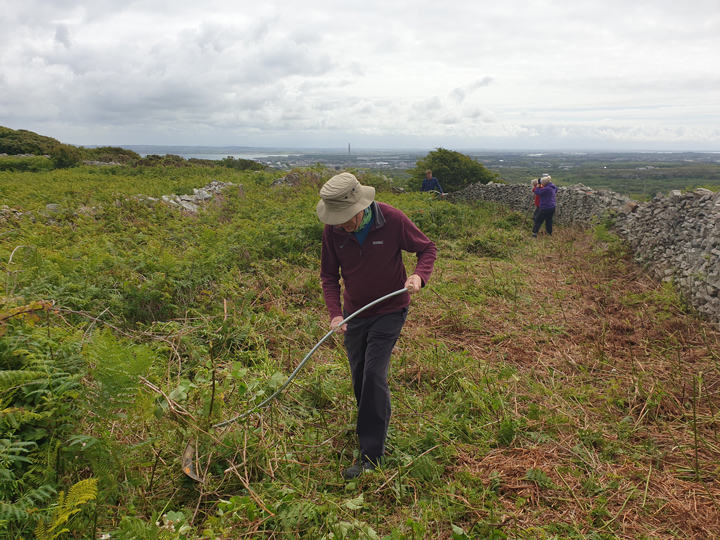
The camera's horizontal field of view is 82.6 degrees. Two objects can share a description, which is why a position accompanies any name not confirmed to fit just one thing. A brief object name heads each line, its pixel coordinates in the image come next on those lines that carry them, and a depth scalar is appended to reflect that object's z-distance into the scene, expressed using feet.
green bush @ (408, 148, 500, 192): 69.46
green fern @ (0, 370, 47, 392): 8.06
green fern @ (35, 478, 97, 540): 6.52
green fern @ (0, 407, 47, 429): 7.52
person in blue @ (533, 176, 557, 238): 38.37
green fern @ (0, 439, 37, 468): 7.13
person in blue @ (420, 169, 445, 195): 55.47
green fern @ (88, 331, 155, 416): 8.05
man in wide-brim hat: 9.79
